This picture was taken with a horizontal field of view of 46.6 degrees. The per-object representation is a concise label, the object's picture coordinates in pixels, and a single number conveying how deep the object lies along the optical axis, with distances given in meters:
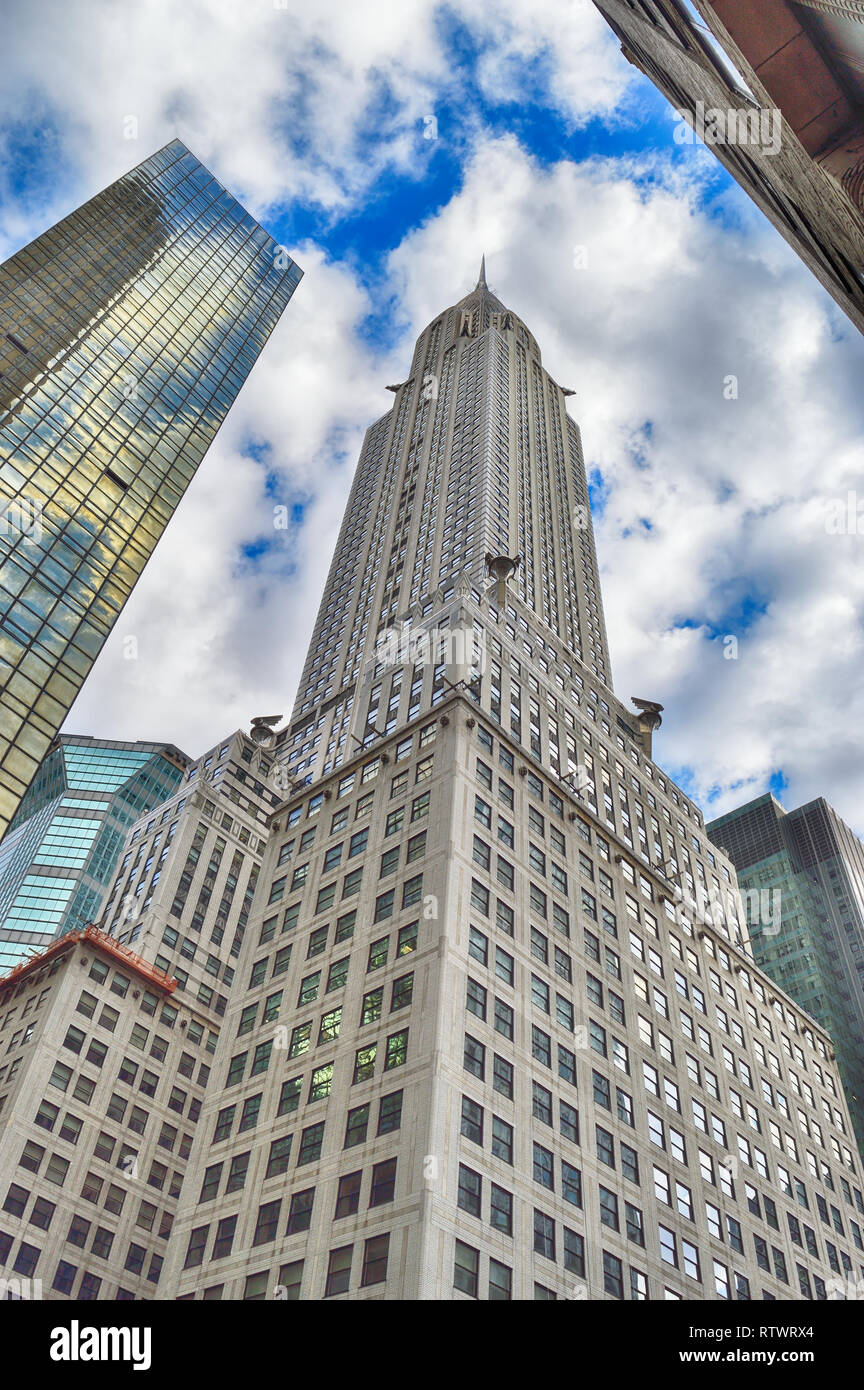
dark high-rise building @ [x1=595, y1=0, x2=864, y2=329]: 17.03
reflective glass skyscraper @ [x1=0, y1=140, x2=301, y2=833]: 48.47
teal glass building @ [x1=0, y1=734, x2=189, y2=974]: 130.12
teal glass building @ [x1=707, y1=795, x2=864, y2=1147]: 119.25
